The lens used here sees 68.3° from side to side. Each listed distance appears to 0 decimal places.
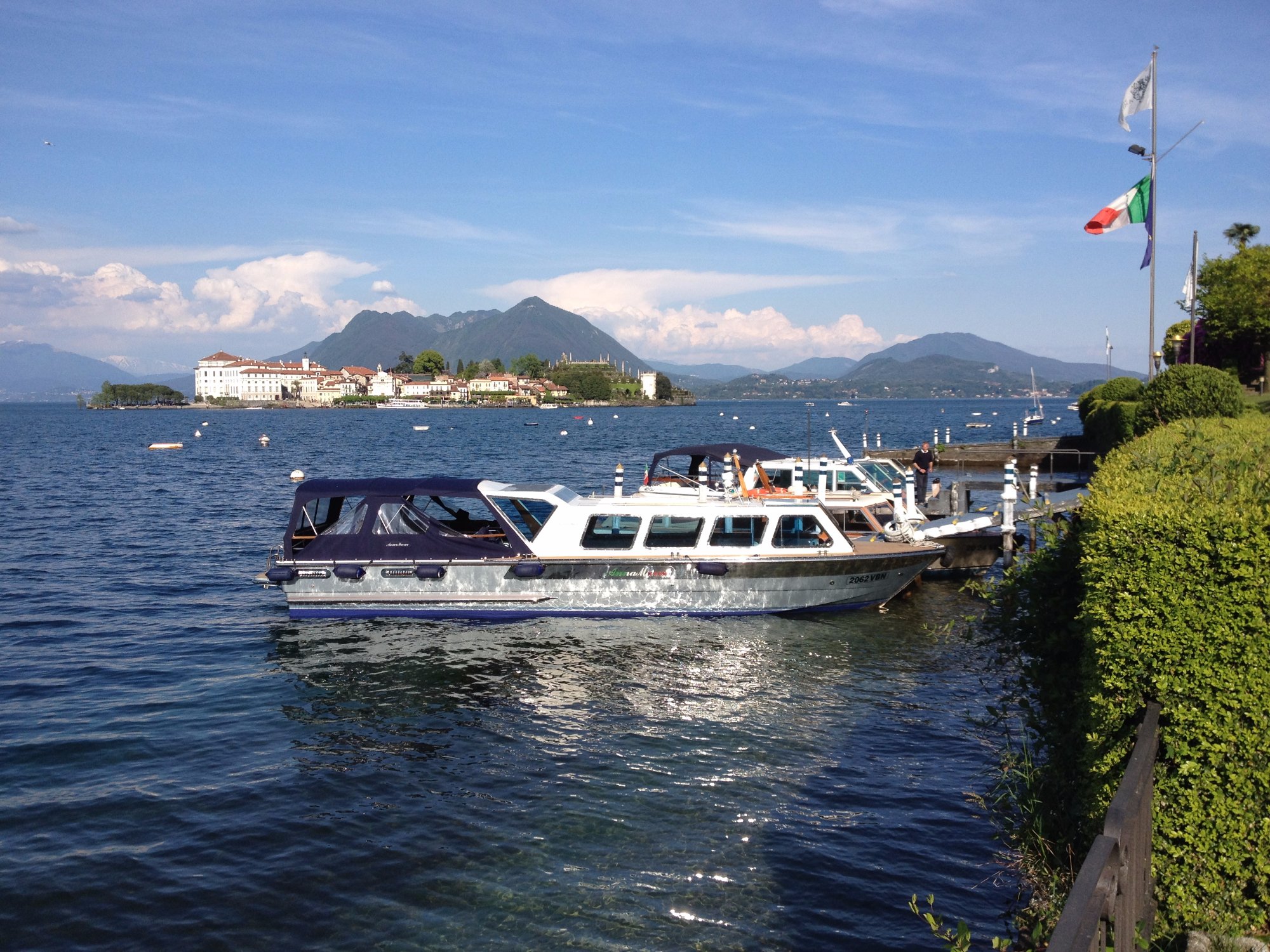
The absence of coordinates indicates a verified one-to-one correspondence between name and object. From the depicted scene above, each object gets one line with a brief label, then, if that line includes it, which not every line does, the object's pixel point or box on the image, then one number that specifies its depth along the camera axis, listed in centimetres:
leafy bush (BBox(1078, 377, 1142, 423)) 4859
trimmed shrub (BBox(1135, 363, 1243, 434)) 2692
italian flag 2812
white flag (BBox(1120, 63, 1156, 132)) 2844
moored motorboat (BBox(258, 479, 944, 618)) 1947
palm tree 7450
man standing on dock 3241
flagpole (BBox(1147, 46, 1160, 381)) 2847
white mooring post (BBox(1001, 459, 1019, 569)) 2294
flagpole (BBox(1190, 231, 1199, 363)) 5009
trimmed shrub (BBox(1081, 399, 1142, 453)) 3416
